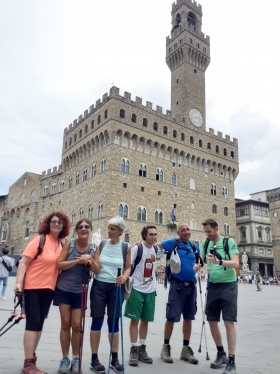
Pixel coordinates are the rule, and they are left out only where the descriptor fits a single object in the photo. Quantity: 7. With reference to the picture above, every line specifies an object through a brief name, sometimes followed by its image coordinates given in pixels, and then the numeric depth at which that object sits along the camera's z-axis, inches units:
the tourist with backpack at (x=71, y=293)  140.2
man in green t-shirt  157.3
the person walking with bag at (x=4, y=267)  389.1
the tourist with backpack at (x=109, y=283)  143.9
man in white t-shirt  160.9
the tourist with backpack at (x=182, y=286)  166.4
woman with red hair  129.6
